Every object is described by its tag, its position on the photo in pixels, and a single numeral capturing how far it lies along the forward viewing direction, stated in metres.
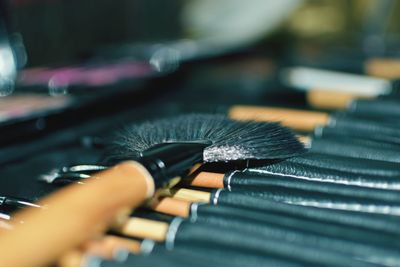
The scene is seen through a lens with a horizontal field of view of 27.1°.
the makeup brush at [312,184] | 0.21
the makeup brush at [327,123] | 0.26
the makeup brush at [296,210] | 0.20
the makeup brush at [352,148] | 0.24
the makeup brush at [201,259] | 0.19
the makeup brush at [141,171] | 0.18
